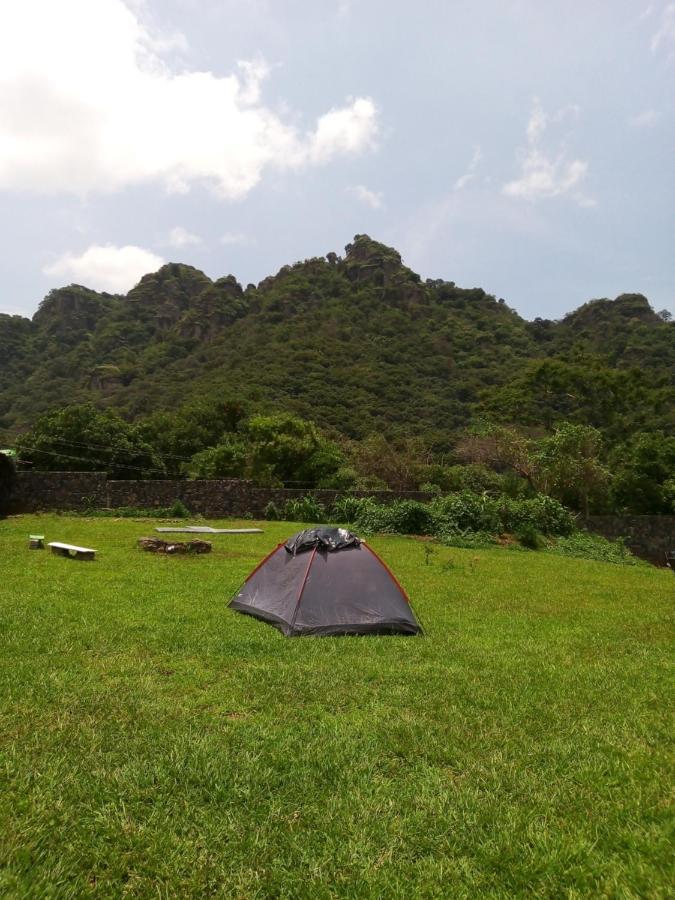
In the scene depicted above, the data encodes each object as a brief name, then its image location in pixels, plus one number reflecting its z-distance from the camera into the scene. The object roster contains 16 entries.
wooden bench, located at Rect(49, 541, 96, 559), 10.85
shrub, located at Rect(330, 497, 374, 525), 21.02
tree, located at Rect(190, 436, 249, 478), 31.20
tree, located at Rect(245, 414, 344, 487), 28.03
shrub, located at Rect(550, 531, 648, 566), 17.41
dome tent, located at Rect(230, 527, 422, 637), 6.17
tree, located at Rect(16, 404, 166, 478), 33.97
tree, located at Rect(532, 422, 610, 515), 24.58
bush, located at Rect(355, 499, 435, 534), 18.88
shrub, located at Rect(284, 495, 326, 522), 21.72
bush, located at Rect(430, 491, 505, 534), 18.67
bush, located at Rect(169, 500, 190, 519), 21.16
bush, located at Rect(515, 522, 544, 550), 17.73
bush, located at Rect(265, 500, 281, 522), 22.05
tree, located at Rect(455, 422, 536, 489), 26.48
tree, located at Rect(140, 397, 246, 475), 41.00
